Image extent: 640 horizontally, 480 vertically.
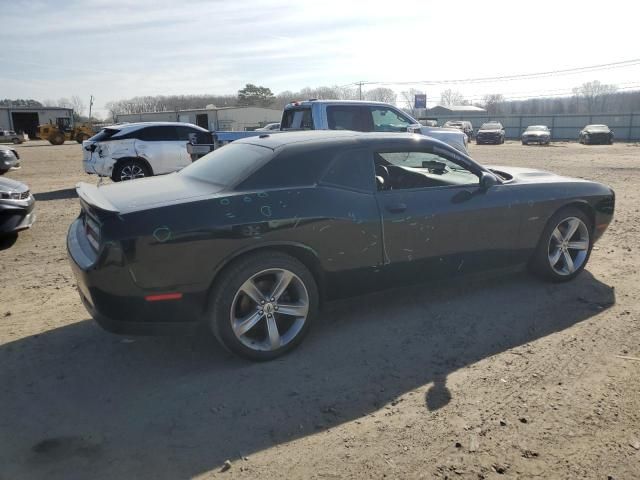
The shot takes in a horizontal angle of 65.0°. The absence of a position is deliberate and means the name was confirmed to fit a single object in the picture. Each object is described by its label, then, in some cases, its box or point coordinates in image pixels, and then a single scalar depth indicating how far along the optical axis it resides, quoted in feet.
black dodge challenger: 10.40
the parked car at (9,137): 143.95
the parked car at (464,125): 143.37
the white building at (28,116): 199.82
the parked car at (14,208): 21.20
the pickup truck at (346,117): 31.55
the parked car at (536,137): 115.65
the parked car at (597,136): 112.37
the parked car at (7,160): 39.09
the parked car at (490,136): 122.93
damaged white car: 37.65
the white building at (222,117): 196.07
